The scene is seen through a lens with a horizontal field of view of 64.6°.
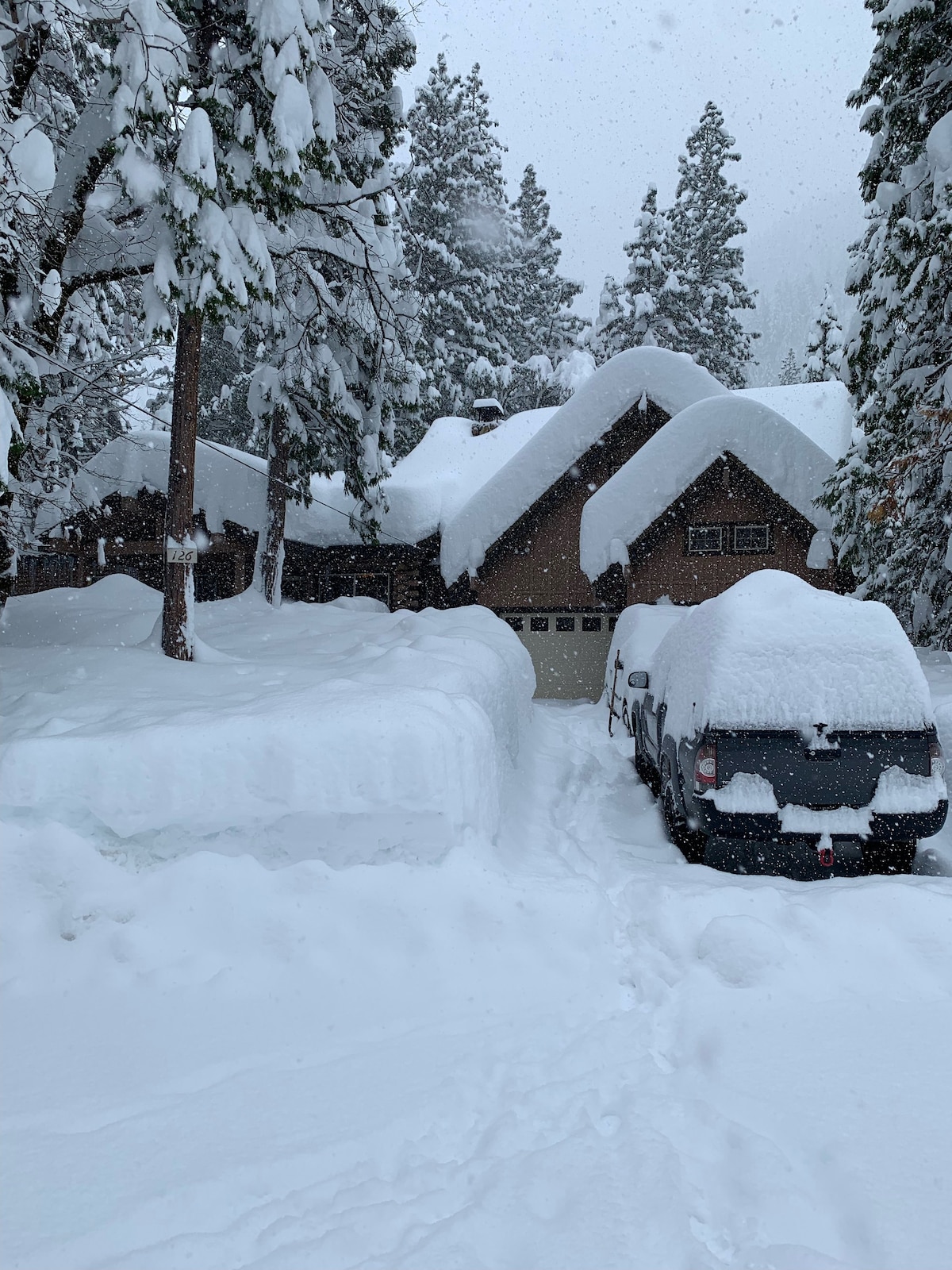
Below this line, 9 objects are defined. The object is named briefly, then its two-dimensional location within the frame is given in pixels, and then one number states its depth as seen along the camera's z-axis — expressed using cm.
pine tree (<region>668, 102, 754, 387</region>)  3322
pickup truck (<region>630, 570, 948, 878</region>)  481
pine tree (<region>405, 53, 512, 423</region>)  2841
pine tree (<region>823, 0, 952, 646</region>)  921
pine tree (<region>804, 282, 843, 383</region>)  3112
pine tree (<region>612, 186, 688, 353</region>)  3231
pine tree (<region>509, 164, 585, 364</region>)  3641
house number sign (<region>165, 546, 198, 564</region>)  735
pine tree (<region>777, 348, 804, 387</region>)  5738
